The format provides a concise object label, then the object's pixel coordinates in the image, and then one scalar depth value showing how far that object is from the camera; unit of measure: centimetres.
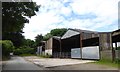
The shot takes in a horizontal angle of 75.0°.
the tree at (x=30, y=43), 4064
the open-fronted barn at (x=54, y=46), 2067
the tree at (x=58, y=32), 3871
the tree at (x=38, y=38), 3989
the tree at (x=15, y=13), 720
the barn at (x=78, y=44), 1228
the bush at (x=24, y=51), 3475
